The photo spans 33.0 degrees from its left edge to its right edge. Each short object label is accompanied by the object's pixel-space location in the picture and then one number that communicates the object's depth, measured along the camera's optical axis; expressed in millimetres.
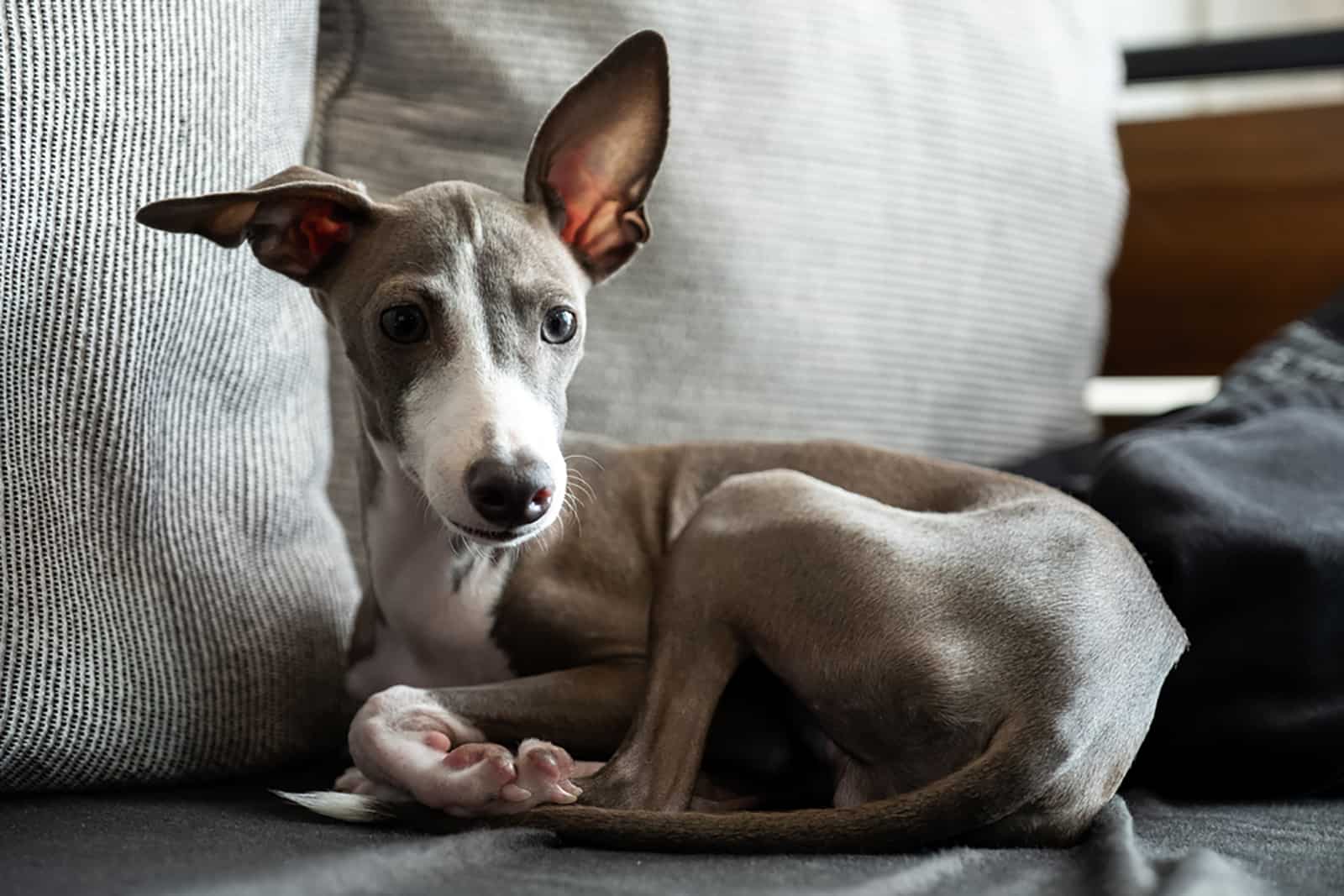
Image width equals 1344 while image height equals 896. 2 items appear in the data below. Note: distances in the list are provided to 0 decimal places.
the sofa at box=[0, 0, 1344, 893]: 655
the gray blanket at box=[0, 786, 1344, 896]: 596
